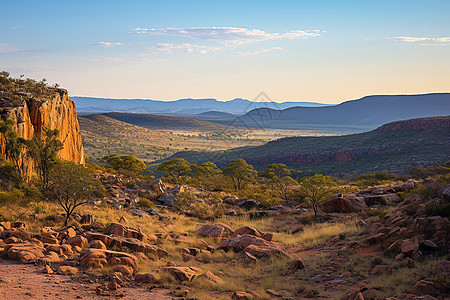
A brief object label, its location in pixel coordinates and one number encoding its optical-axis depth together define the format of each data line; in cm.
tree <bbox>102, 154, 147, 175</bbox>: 4481
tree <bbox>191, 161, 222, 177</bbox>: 5219
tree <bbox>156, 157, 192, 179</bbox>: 4903
